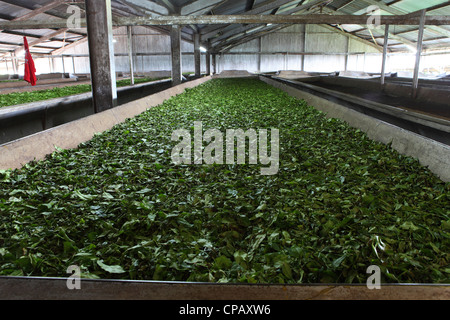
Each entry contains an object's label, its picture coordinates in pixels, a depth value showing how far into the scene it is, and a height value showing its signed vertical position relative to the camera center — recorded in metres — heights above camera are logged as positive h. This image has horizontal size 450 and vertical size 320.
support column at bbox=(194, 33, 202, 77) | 18.19 +1.64
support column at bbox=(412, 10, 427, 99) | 8.59 +0.71
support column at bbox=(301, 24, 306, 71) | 27.64 +2.94
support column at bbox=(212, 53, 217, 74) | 27.19 +1.65
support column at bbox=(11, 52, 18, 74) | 21.95 +1.34
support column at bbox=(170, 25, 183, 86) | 13.08 +1.12
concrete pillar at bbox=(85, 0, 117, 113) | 5.79 +0.48
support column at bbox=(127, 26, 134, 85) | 11.77 +1.19
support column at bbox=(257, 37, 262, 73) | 27.73 +2.61
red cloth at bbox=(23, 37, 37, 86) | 9.47 +0.29
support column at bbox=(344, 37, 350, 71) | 27.83 +2.79
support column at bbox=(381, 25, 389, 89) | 10.43 +0.89
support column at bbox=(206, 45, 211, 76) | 23.87 +1.65
